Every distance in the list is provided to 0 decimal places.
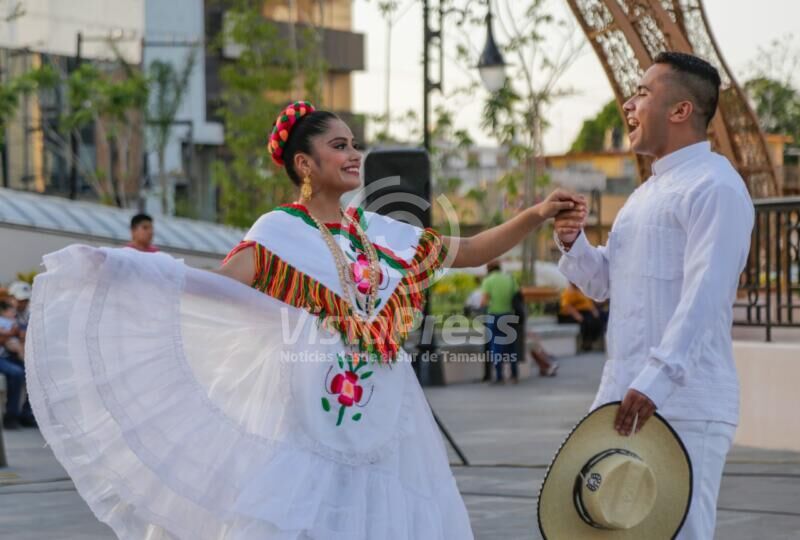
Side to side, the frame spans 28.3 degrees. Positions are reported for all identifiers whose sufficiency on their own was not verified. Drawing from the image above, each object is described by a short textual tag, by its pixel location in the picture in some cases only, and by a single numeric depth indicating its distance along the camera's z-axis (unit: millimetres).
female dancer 5309
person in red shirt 12000
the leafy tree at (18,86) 41031
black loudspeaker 13031
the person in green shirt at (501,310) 21391
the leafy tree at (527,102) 30516
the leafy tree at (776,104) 43531
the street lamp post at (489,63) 19453
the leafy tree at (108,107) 42062
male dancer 4668
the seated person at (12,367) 14922
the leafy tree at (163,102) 44156
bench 27125
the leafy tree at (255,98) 32812
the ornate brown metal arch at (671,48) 15695
